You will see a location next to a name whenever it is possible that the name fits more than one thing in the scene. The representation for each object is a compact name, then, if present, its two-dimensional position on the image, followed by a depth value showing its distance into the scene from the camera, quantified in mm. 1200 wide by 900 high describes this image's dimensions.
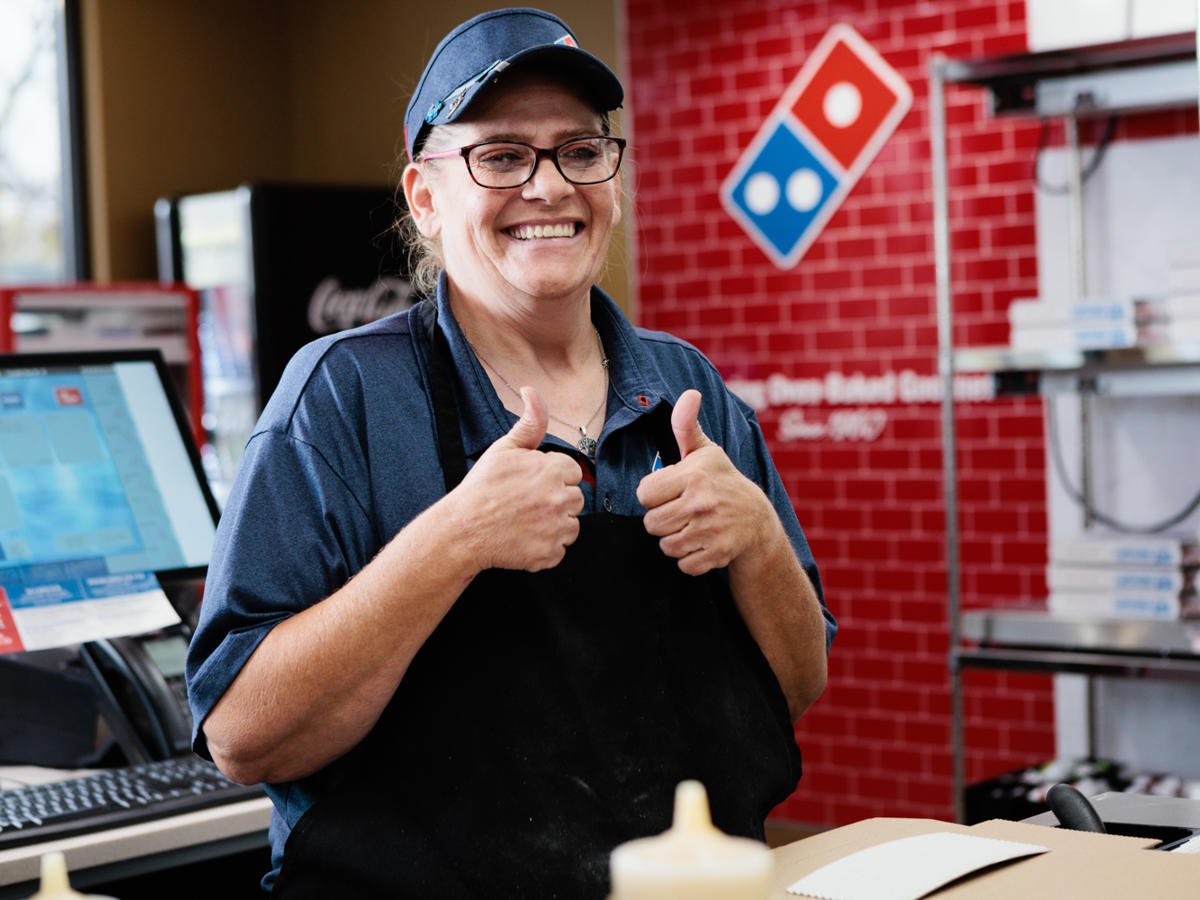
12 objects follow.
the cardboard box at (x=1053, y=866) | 1203
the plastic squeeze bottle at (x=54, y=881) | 765
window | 5883
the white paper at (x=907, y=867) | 1231
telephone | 2191
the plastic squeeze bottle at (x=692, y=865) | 720
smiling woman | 1454
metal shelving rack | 3654
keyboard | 1848
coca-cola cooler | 5609
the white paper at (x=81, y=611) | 2160
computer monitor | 2213
